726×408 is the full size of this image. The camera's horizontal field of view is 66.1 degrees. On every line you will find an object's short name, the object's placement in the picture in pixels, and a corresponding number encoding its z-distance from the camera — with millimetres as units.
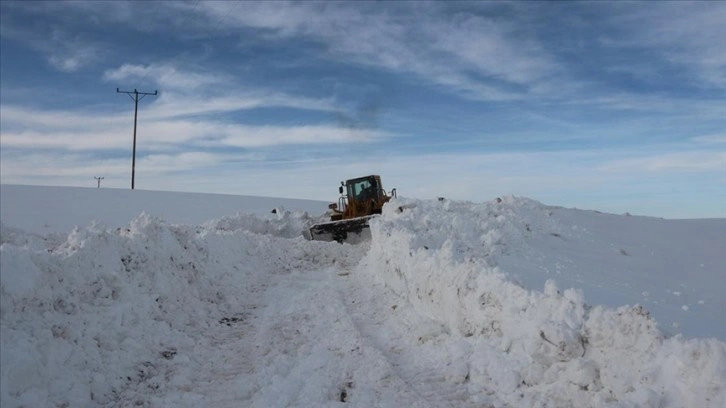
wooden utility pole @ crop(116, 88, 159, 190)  38409
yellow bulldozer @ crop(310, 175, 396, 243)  20672
